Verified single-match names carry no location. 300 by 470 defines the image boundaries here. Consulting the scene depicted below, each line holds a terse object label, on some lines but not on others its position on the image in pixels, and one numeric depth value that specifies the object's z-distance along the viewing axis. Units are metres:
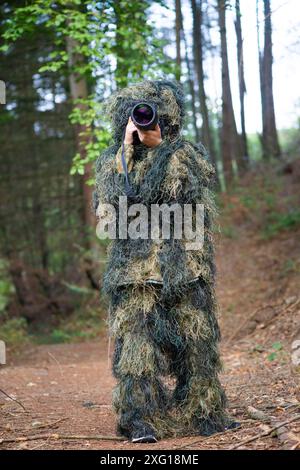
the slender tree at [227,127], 19.00
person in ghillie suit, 4.20
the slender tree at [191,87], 21.93
